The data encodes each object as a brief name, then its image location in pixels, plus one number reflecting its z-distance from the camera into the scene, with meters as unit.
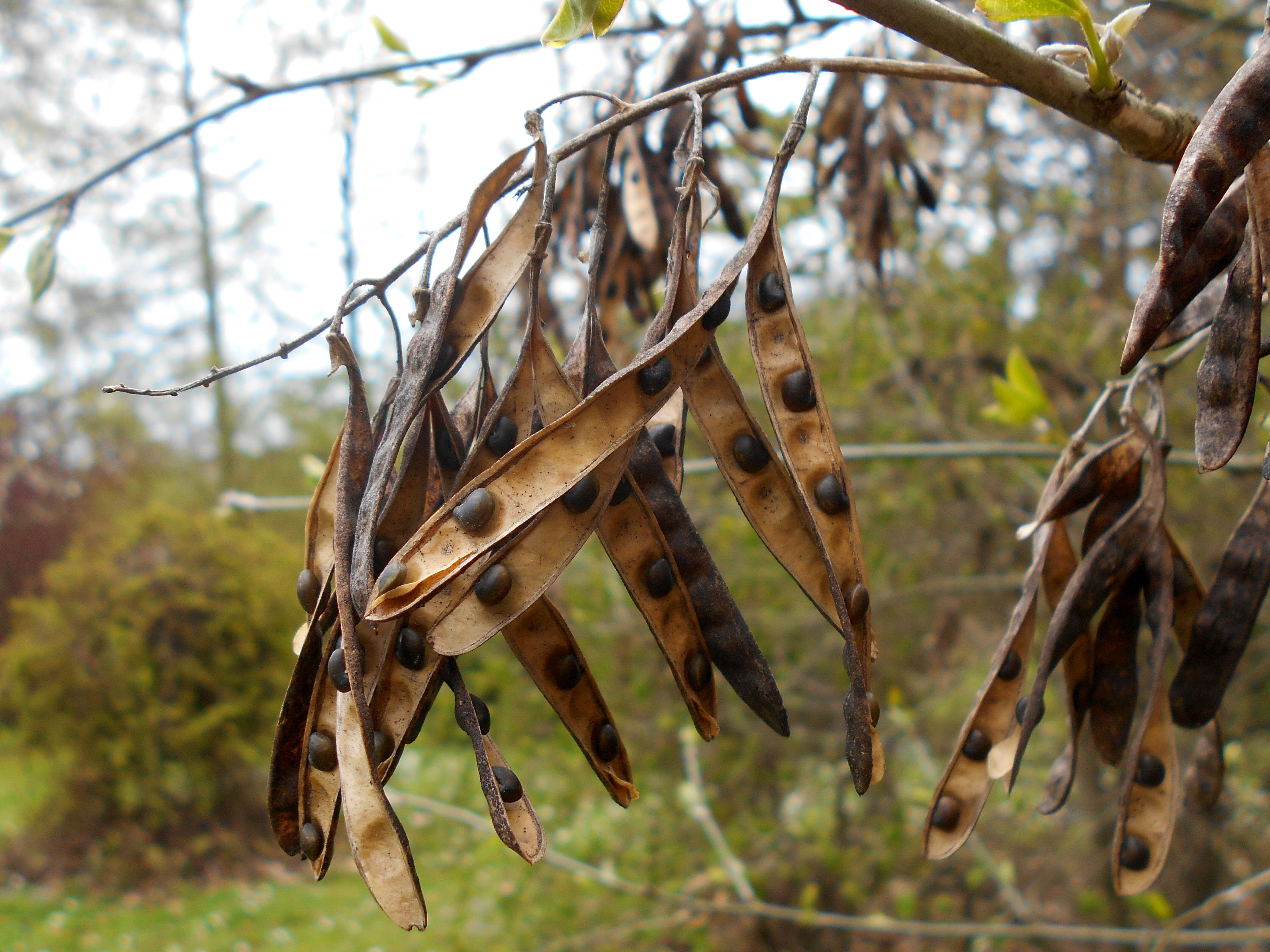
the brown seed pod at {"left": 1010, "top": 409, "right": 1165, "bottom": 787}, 0.22
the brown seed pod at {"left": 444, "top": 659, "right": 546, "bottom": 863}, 0.19
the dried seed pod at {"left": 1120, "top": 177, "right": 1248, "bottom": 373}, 0.18
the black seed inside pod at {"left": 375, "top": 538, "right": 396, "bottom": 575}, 0.20
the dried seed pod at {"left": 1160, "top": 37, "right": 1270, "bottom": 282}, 0.18
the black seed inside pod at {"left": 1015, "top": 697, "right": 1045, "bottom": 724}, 0.23
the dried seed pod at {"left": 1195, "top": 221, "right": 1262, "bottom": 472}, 0.19
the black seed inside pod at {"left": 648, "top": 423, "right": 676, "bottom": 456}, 0.22
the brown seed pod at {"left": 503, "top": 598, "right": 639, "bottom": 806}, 0.21
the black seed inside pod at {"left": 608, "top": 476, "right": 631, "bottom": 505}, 0.21
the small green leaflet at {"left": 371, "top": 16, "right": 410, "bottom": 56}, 0.29
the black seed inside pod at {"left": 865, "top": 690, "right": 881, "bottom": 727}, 0.20
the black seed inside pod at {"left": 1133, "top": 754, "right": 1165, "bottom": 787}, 0.23
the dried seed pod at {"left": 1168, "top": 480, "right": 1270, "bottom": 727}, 0.22
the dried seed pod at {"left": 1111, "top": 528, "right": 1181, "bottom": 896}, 0.23
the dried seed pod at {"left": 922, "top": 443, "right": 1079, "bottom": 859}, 0.23
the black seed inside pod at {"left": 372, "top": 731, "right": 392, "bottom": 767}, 0.20
